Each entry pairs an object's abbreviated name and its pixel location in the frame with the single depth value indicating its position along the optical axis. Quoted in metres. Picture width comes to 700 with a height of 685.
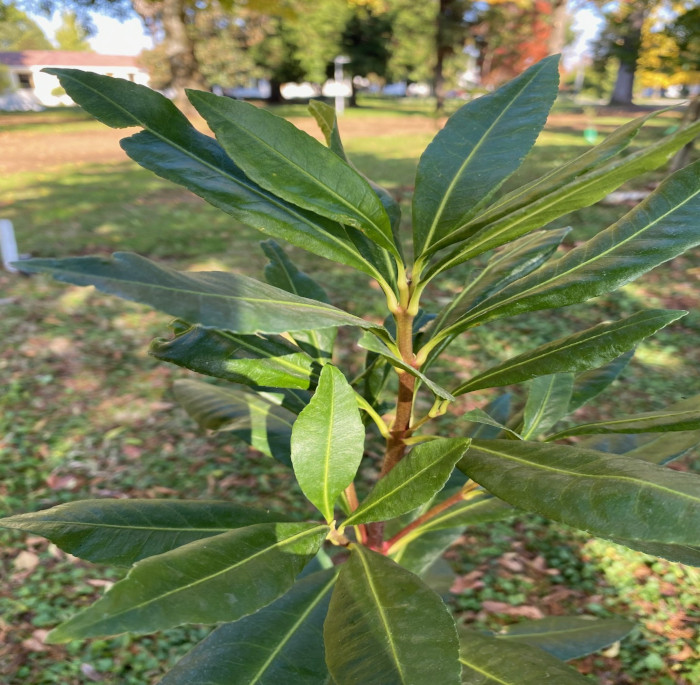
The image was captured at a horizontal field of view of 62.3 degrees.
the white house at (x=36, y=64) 40.25
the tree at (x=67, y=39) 55.91
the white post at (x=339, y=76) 29.48
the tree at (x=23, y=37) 50.28
